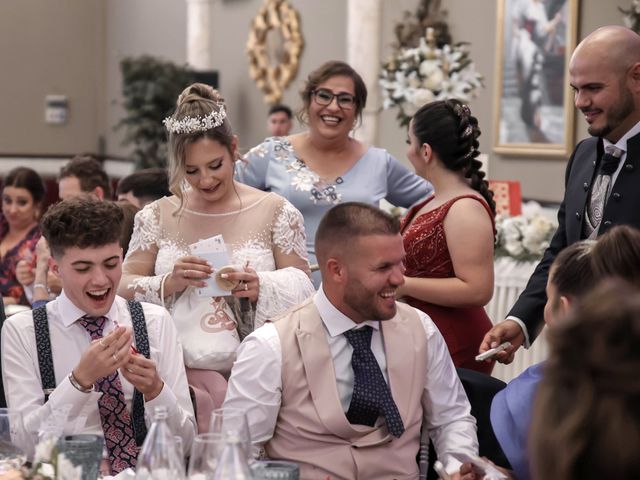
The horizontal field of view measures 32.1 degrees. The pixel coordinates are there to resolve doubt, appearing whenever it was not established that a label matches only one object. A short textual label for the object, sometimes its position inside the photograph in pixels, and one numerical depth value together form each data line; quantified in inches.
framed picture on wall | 268.1
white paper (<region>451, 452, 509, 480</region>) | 90.7
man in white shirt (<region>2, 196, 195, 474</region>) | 109.9
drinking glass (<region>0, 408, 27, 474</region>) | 86.1
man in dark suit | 120.0
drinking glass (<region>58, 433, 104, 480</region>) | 84.3
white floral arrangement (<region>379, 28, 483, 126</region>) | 214.2
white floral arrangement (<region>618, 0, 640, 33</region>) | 198.8
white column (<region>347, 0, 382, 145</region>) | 336.8
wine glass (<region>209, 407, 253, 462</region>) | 77.9
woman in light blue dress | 163.2
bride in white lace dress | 132.3
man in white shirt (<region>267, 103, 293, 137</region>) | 348.5
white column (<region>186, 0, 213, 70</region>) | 472.4
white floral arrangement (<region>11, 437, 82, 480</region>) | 80.7
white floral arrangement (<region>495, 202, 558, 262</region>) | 211.6
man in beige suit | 105.1
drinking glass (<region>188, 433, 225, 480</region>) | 76.1
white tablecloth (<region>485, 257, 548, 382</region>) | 214.2
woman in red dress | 136.8
